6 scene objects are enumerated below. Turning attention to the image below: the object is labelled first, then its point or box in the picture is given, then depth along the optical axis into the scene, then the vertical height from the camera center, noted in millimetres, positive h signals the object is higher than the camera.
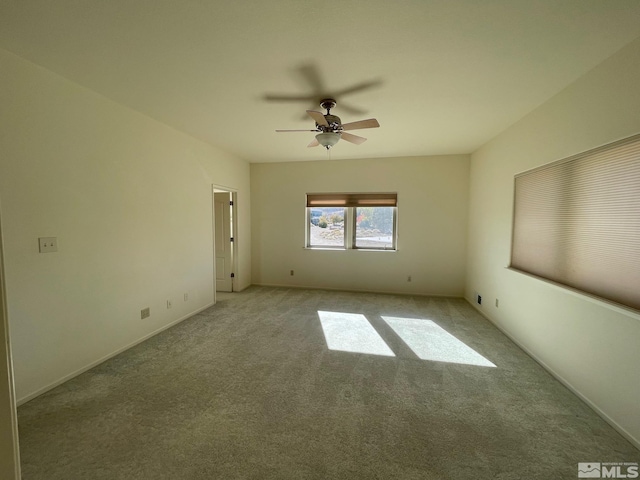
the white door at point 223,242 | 5160 -379
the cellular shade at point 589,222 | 1835 +18
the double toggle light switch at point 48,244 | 2182 -182
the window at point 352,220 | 5270 +59
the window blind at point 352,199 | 5184 +462
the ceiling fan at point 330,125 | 2584 +954
